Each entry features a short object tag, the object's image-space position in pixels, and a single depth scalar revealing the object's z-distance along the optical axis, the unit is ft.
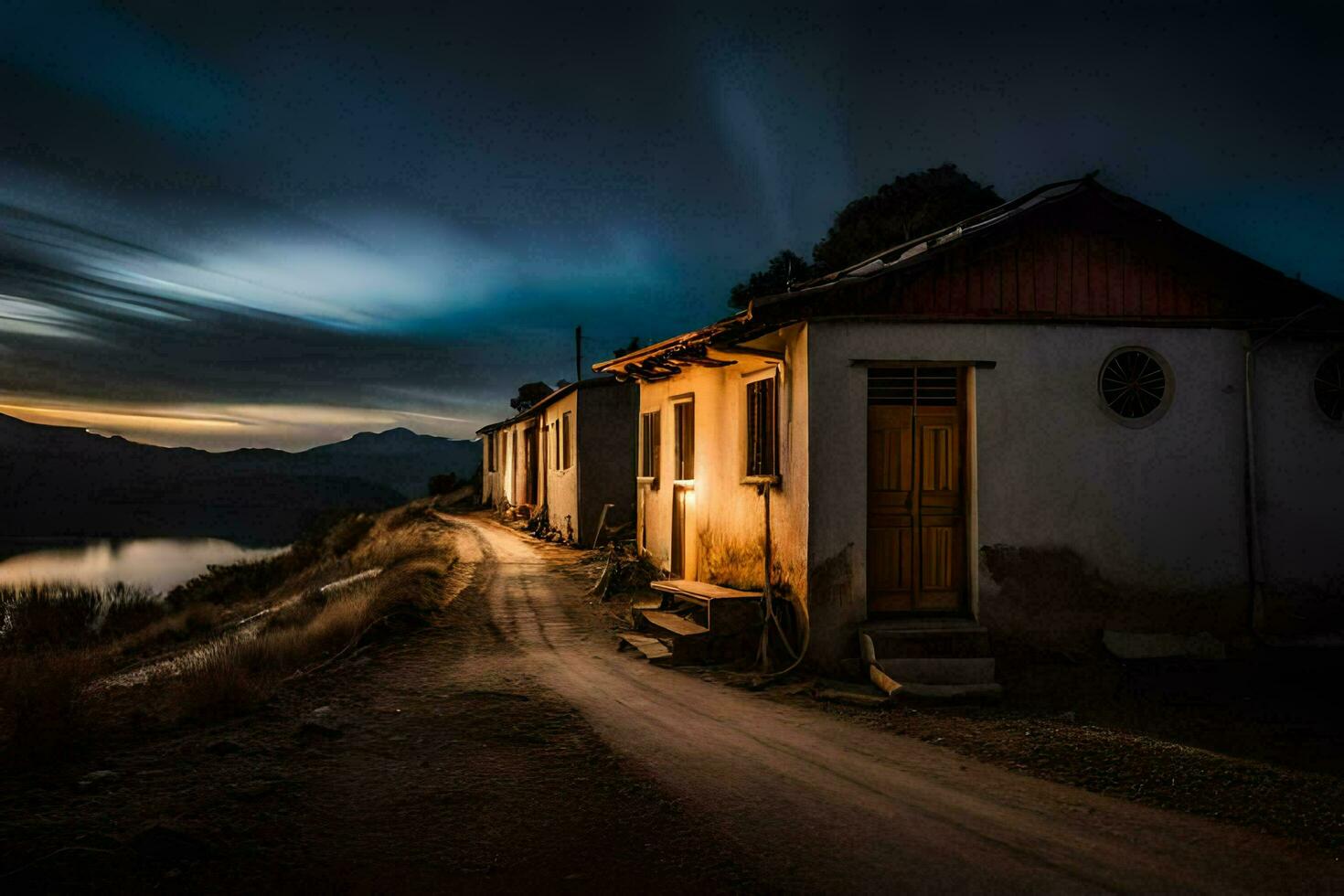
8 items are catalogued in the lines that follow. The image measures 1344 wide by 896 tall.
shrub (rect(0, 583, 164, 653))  60.03
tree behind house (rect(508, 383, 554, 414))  149.38
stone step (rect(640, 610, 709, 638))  29.58
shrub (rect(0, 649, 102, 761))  16.98
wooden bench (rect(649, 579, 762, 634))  29.48
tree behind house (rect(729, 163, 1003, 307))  78.28
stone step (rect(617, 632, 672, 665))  29.04
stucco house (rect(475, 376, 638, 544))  65.41
